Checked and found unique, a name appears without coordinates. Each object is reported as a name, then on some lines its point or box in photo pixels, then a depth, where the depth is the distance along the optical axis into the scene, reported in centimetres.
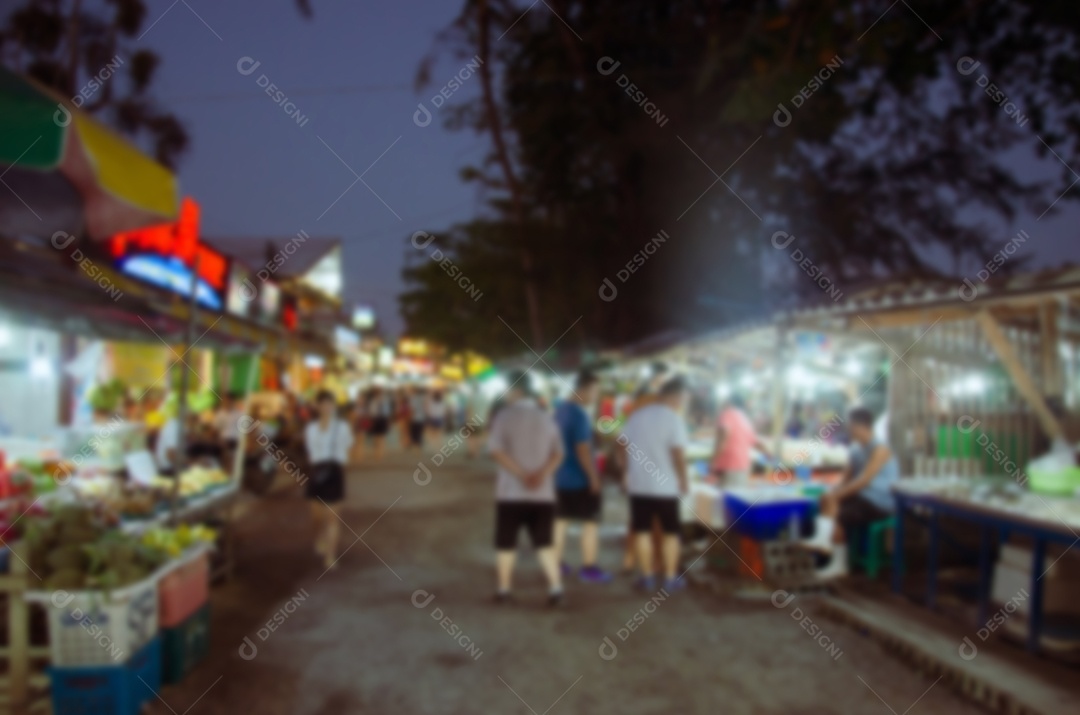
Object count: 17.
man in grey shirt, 646
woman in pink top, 845
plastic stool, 736
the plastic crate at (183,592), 473
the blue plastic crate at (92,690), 399
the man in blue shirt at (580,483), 739
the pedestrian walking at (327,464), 777
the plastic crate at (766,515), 727
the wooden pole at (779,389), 839
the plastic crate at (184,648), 475
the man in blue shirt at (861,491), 693
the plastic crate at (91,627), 402
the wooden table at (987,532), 499
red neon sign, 1117
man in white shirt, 684
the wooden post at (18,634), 433
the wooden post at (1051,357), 689
